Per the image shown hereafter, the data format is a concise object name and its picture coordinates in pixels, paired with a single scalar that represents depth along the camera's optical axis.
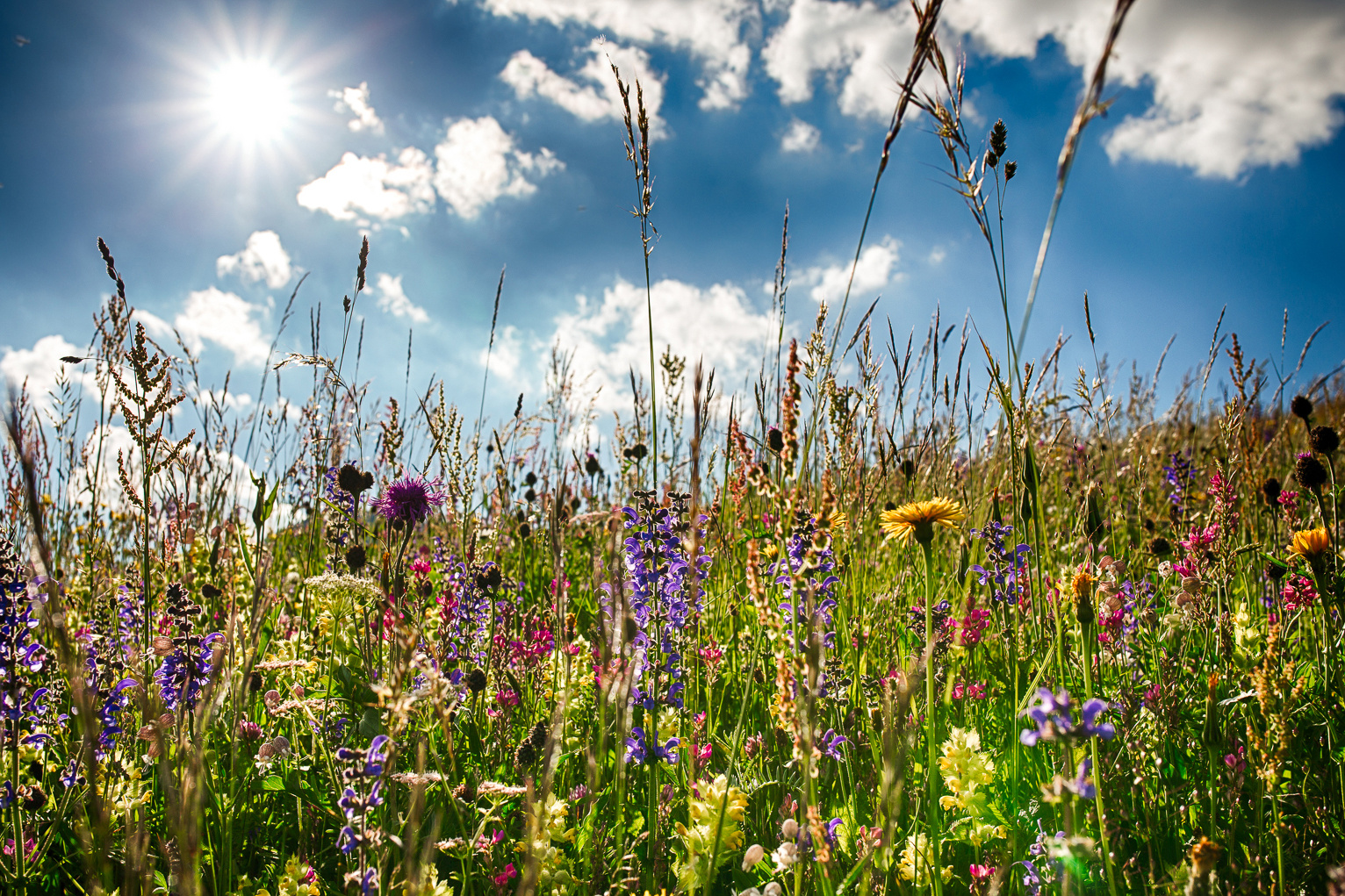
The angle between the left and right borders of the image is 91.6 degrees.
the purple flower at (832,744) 1.68
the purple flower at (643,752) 1.75
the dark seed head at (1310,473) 2.02
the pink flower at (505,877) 1.35
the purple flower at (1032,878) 1.27
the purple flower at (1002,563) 2.29
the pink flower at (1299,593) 2.02
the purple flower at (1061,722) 0.81
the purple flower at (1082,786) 0.82
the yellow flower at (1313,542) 1.71
